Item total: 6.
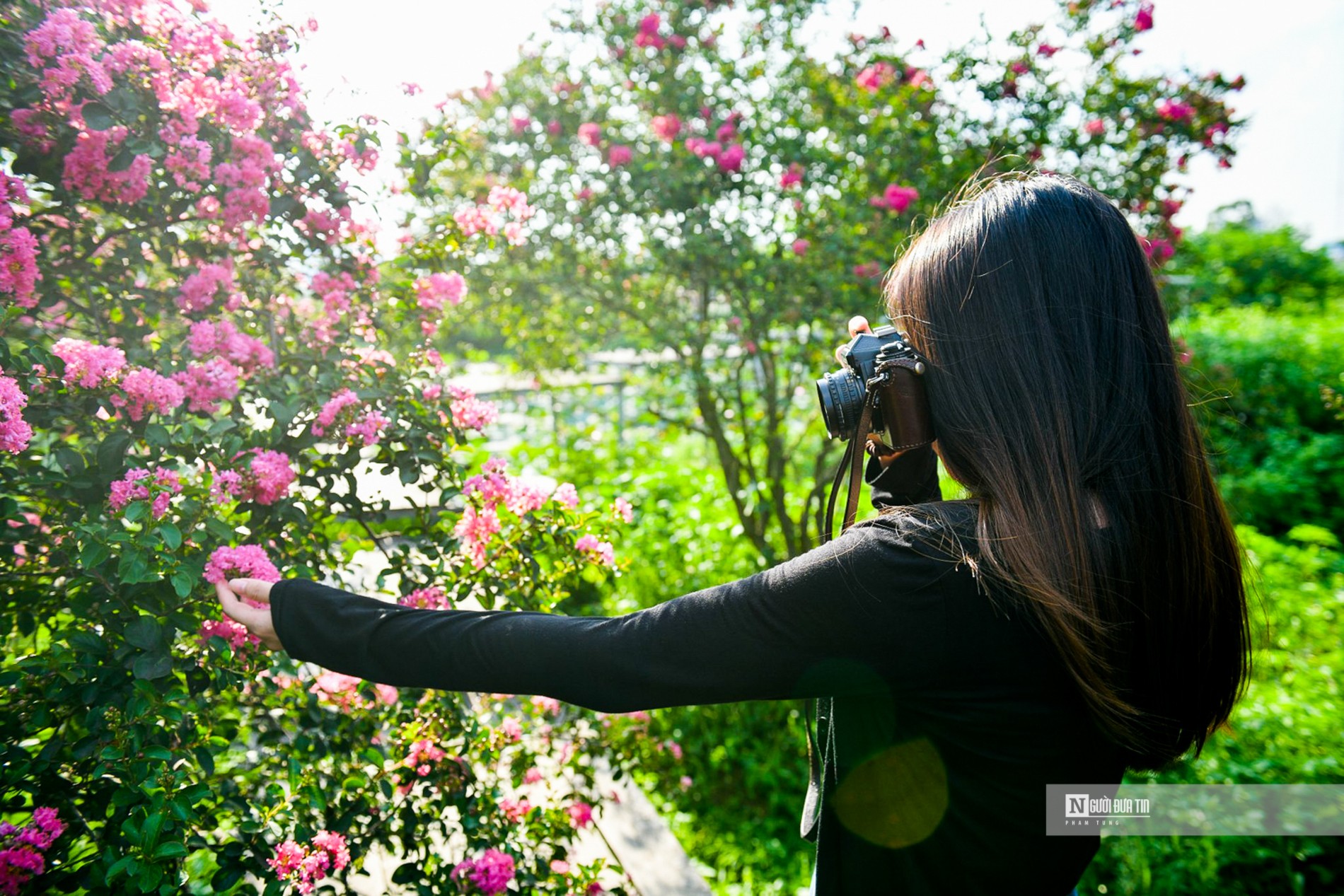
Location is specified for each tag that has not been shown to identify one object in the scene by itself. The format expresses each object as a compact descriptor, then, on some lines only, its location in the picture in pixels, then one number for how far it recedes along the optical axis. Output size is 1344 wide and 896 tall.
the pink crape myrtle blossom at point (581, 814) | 2.01
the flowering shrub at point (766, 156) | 3.29
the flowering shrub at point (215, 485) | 1.24
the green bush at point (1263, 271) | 15.95
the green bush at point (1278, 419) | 5.83
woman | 0.96
